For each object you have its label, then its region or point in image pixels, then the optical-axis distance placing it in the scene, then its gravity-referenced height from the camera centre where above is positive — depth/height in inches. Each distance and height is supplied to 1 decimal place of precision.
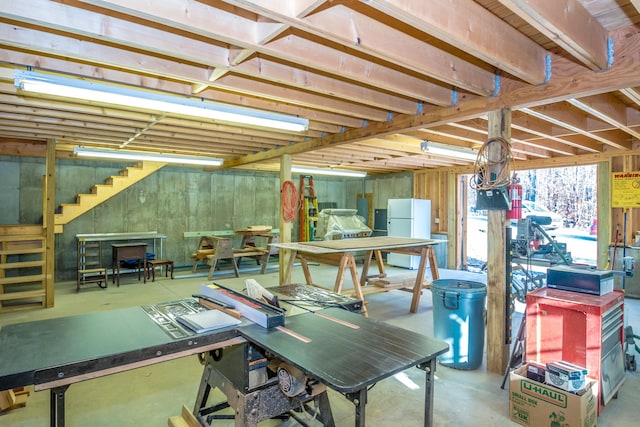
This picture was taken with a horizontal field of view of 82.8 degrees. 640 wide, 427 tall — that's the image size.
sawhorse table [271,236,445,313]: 184.7 -21.8
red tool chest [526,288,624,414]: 98.4 -33.0
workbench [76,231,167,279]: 271.9 -22.2
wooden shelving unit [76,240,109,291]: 260.8 -39.7
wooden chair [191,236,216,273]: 303.1 -30.9
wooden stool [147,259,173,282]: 281.3 -38.7
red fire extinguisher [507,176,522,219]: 124.4 +5.6
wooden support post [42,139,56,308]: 209.6 -7.9
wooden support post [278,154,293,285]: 228.0 -9.9
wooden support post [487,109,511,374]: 126.0 -22.5
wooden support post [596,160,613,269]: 247.3 +0.6
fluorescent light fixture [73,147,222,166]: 239.6 +40.5
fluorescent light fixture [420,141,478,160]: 203.6 +40.2
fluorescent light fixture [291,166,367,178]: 338.0 +43.1
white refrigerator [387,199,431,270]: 341.1 -5.4
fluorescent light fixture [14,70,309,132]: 108.1 +39.8
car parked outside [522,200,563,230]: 471.9 +8.5
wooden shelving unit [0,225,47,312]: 200.7 -21.7
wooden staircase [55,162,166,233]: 273.4 +18.2
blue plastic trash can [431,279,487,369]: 132.0 -40.1
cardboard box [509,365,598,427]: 88.9 -48.3
